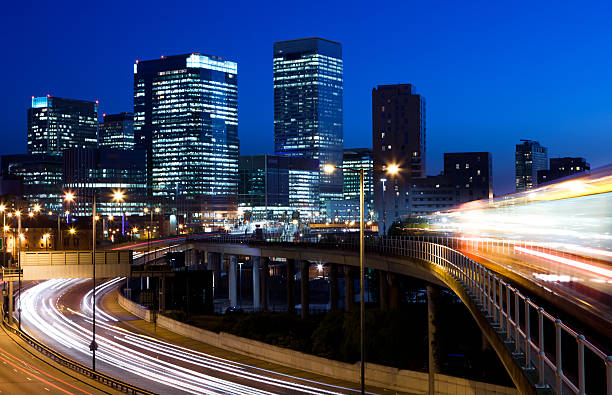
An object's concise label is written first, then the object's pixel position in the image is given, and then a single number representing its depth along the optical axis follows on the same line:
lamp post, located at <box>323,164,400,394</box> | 26.55
